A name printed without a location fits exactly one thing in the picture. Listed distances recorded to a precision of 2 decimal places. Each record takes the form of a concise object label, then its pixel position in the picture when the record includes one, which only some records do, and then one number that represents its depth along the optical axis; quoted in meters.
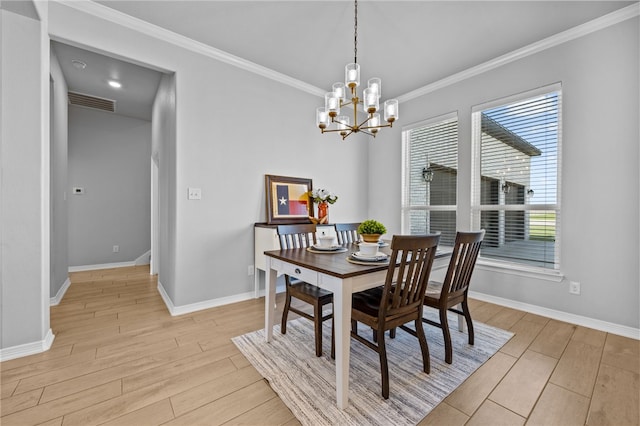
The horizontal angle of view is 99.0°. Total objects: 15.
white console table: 3.03
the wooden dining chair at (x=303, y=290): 2.00
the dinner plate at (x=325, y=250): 2.20
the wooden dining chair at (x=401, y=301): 1.56
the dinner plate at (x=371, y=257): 1.80
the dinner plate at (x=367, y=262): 1.73
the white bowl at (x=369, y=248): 1.90
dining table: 1.50
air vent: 4.09
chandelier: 2.14
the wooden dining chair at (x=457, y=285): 1.92
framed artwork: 3.47
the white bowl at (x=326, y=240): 2.27
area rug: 1.46
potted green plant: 2.07
